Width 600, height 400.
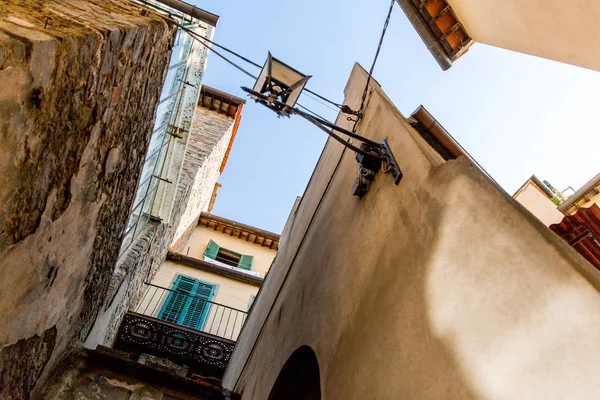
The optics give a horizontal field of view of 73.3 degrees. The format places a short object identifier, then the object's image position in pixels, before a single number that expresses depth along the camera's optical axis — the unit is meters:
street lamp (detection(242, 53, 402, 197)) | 3.74
